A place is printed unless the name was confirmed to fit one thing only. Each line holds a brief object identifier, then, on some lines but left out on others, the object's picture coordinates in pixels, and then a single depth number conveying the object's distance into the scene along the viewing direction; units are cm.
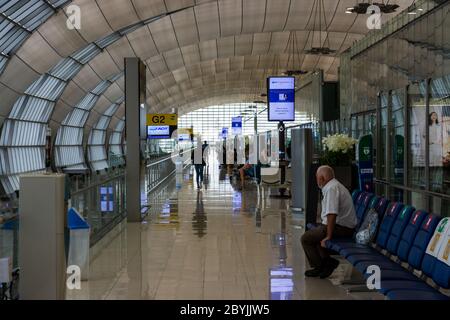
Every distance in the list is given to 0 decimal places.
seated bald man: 872
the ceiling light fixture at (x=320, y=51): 4338
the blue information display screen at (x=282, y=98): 2120
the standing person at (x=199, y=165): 2669
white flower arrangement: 1305
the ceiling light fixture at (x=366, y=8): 3286
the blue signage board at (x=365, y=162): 1205
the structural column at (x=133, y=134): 1529
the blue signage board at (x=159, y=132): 3288
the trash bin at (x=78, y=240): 893
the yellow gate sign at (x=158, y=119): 2483
